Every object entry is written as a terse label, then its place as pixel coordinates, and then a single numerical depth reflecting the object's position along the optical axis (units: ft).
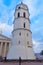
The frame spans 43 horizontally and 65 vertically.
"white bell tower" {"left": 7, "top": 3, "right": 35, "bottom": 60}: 80.64
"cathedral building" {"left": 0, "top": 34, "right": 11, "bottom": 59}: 152.83
